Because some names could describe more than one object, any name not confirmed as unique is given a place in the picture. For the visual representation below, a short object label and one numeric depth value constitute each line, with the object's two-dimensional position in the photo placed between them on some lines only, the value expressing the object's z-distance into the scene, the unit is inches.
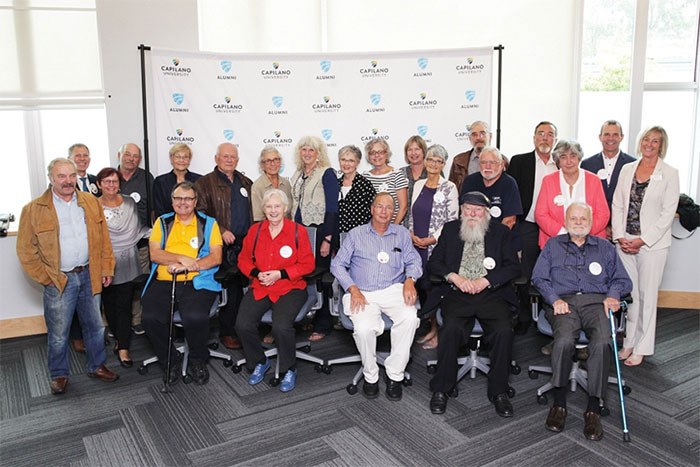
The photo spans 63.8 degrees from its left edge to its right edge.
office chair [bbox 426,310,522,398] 136.1
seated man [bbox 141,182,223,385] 144.4
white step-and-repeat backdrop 193.3
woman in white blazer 150.8
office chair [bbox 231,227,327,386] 144.9
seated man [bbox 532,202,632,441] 121.9
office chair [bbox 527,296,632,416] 127.2
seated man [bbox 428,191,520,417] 129.9
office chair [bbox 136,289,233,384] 146.5
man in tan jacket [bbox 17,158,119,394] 133.5
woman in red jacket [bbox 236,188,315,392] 142.9
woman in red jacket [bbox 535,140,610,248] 151.2
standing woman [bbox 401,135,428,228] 171.8
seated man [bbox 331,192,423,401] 136.8
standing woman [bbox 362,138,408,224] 165.0
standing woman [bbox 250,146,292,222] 168.9
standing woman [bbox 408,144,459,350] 157.2
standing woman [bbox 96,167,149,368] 155.9
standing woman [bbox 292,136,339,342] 165.2
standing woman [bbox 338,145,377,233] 161.5
